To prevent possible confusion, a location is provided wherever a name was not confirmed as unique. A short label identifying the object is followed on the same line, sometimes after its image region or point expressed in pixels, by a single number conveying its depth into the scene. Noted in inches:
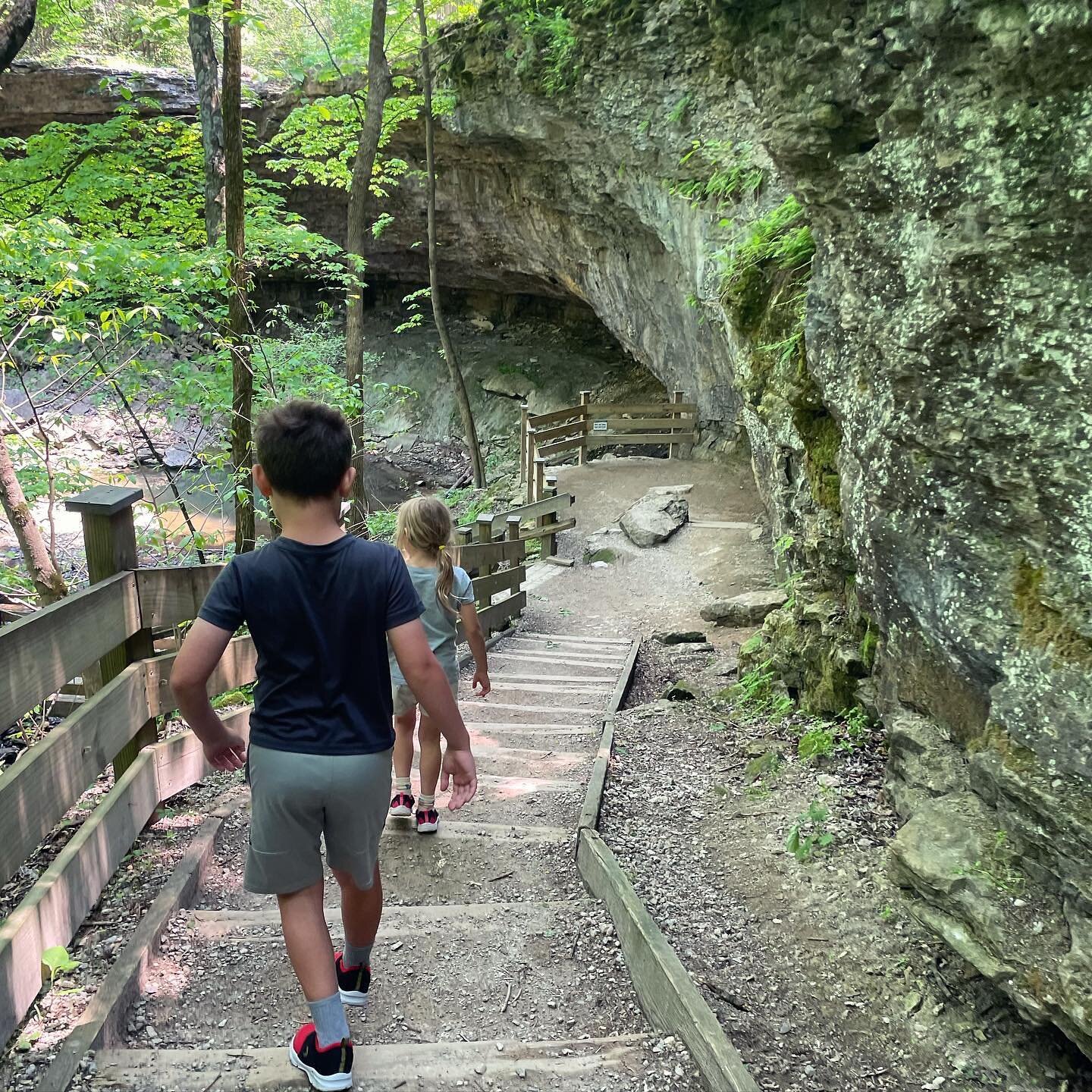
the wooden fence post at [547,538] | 526.3
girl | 139.4
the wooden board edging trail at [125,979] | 77.8
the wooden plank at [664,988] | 82.2
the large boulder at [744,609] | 345.4
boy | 81.4
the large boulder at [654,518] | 522.0
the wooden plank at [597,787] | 144.5
